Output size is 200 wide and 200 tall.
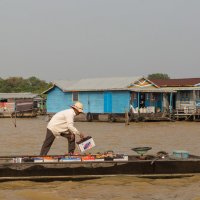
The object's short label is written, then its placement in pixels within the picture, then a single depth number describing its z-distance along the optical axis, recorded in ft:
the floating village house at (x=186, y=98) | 110.42
